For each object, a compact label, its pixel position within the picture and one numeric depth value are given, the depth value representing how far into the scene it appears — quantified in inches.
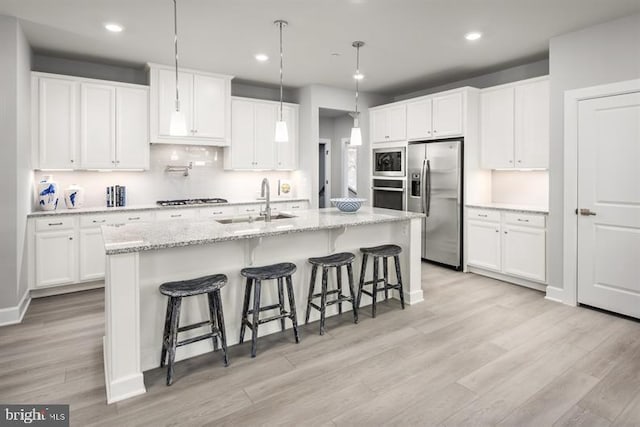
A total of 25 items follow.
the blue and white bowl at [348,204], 150.3
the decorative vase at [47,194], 164.1
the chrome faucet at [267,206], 135.5
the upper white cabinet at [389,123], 226.2
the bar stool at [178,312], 94.1
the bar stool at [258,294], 107.6
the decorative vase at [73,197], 173.6
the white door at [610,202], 132.6
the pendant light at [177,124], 107.4
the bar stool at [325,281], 123.0
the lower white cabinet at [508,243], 166.4
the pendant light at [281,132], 131.1
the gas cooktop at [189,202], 196.9
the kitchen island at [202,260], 89.6
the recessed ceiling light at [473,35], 148.0
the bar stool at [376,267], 138.4
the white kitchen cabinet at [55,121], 162.9
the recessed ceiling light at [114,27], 139.9
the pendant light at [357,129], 146.9
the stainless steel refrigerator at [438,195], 198.1
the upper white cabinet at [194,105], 188.4
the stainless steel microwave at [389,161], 227.0
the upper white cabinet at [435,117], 195.9
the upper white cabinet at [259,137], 218.1
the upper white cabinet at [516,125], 169.6
